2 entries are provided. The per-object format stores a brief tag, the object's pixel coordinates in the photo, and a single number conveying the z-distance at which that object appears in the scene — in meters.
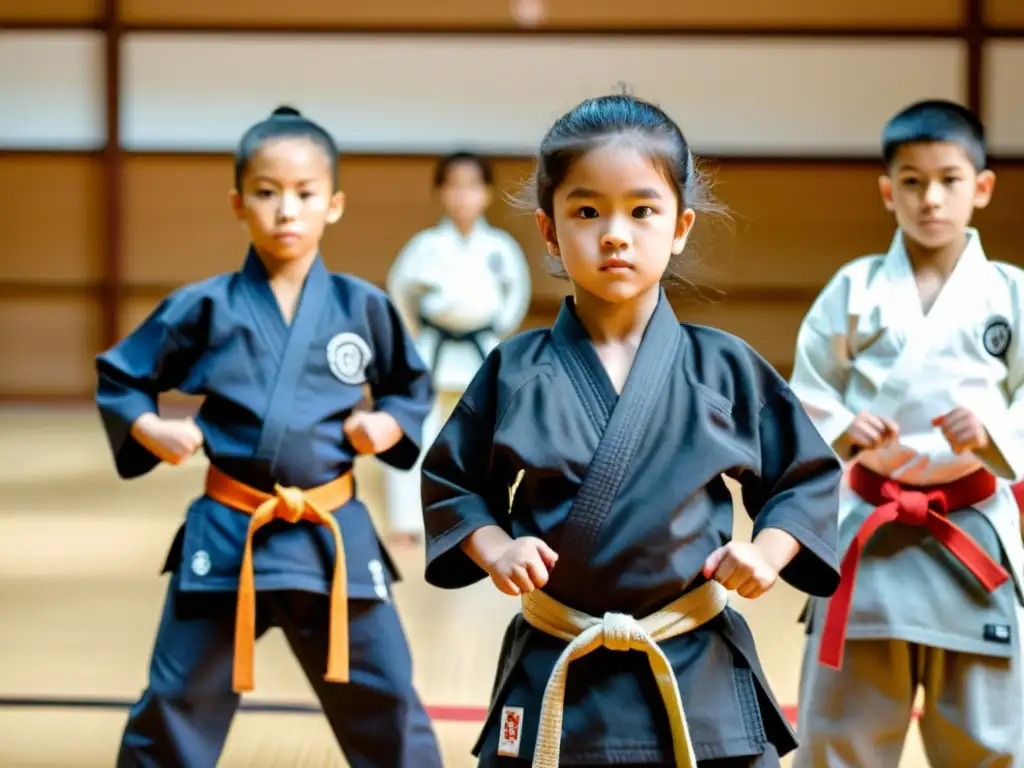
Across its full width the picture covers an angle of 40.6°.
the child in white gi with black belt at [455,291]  6.30
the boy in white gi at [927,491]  2.60
